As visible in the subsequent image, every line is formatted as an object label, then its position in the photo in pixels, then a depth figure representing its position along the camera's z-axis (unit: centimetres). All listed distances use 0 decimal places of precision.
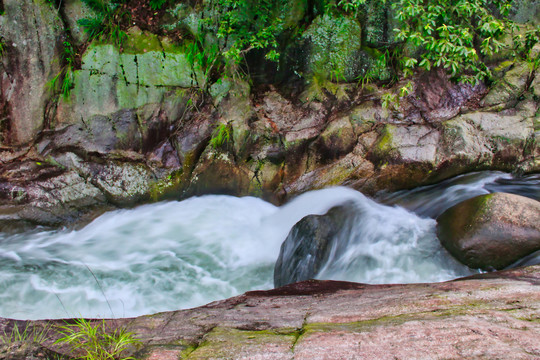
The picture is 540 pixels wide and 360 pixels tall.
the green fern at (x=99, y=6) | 587
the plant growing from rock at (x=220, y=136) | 595
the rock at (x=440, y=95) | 598
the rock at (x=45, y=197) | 555
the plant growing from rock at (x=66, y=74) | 582
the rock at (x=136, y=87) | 589
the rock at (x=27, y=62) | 562
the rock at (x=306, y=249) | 443
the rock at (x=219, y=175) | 598
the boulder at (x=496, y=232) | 411
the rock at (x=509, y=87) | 594
